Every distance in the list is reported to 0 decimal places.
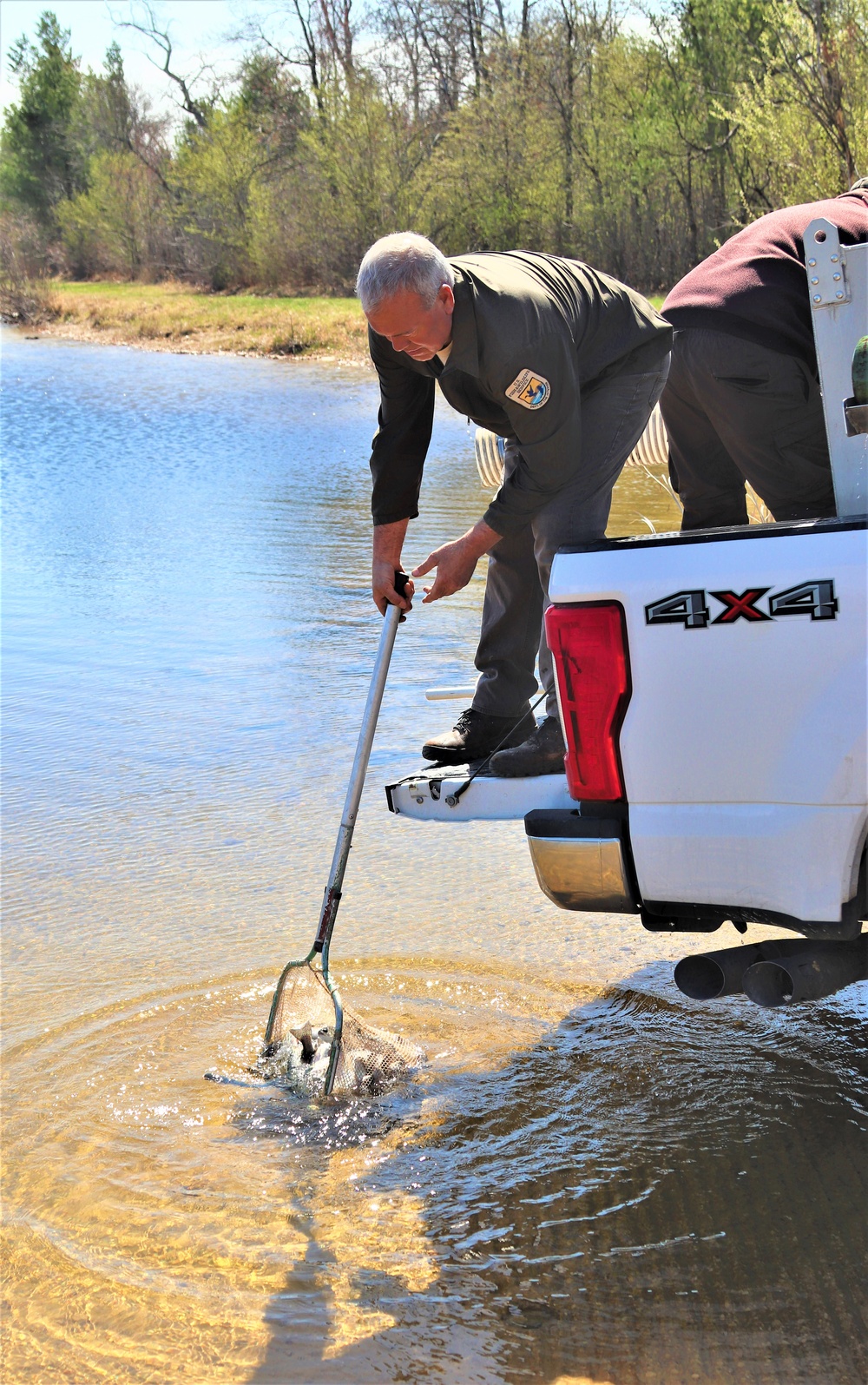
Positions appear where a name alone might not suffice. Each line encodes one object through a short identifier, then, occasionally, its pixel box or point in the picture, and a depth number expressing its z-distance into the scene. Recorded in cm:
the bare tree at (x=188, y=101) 5928
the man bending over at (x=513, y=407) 321
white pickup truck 240
